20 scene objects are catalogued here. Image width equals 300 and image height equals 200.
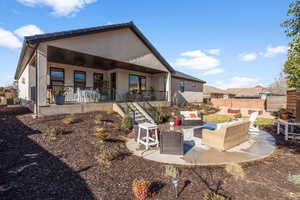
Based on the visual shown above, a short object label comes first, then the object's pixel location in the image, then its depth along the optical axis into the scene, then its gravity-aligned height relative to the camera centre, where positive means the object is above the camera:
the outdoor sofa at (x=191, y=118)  8.42 -1.22
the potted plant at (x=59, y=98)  7.45 -0.04
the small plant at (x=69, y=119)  6.14 -1.01
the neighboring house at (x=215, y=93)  33.69 +1.37
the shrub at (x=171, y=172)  3.13 -1.70
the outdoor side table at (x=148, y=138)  4.78 -1.48
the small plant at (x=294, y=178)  3.02 -1.77
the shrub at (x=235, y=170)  3.24 -1.74
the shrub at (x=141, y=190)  2.45 -1.63
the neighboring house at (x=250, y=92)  32.31 +1.86
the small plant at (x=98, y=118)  6.94 -1.08
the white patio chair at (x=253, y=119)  6.91 -1.00
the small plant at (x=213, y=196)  2.33 -1.72
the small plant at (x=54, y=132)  4.80 -1.23
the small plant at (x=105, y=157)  3.60 -1.62
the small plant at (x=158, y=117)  8.87 -1.21
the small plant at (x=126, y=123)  6.90 -1.26
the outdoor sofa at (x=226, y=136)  4.56 -1.32
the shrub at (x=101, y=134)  4.90 -1.28
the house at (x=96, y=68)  7.02 +2.49
